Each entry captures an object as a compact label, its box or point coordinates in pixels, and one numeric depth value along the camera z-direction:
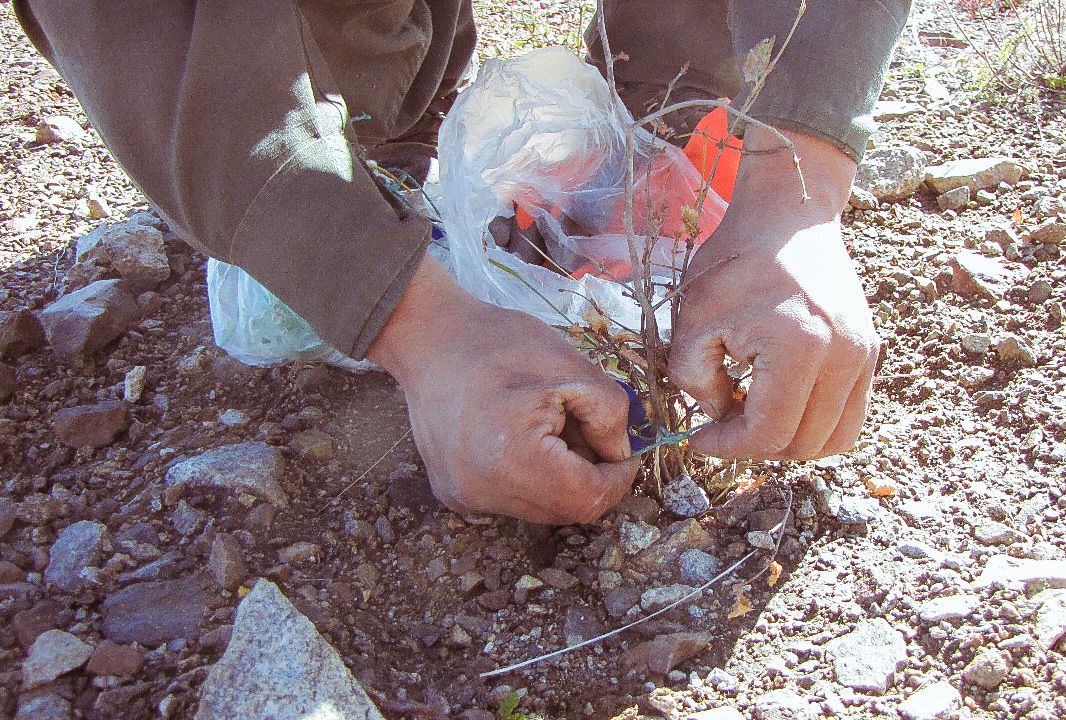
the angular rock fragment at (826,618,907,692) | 0.43
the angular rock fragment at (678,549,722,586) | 0.49
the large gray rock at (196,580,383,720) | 0.40
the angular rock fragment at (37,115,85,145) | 0.84
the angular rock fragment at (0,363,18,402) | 0.60
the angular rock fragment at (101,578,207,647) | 0.44
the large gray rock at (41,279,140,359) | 0.64
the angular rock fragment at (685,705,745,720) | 0.42
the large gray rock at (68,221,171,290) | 0.71
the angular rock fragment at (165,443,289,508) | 0.52
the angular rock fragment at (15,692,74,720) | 0.40
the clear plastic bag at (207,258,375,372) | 0.63
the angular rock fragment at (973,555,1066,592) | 0.45
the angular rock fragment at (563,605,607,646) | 0.46
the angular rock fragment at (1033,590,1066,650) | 0.43
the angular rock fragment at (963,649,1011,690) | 0.42
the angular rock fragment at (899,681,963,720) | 0.41
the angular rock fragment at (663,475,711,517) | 0.52
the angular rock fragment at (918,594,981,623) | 0.45
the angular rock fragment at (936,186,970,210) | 0.73
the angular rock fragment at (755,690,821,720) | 0.42
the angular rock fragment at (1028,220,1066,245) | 0.67
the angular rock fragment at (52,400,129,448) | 0.57
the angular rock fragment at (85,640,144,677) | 0.42
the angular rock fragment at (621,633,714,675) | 0.44
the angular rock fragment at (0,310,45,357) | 0.64
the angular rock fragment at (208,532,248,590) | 0.47
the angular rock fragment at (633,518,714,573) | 0.50
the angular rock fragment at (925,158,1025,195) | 0.74
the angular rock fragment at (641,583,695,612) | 0.48
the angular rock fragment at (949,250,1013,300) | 0.64
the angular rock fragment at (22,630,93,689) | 0.42
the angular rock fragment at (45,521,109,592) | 0.47
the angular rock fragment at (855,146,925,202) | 0.75
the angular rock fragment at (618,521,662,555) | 0.50
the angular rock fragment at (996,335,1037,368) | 0.59
